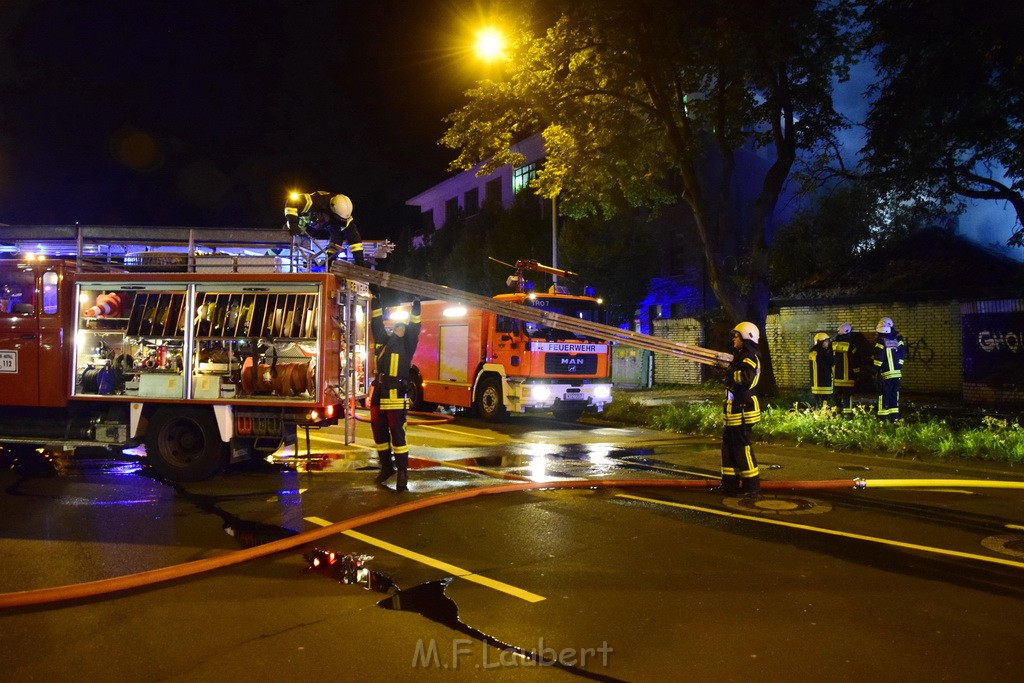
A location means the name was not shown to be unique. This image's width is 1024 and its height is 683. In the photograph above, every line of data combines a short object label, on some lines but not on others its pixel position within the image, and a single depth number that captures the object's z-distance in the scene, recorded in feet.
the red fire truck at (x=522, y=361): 47.75
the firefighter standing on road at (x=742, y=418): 24.98
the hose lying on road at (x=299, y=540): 15.55
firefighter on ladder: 30.81
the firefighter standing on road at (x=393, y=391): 26.37
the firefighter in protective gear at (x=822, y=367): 45.14
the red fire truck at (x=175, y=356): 28.68
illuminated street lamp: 48.11
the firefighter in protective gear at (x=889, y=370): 41.86
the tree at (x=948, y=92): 43.78
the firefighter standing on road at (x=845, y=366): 44.57
